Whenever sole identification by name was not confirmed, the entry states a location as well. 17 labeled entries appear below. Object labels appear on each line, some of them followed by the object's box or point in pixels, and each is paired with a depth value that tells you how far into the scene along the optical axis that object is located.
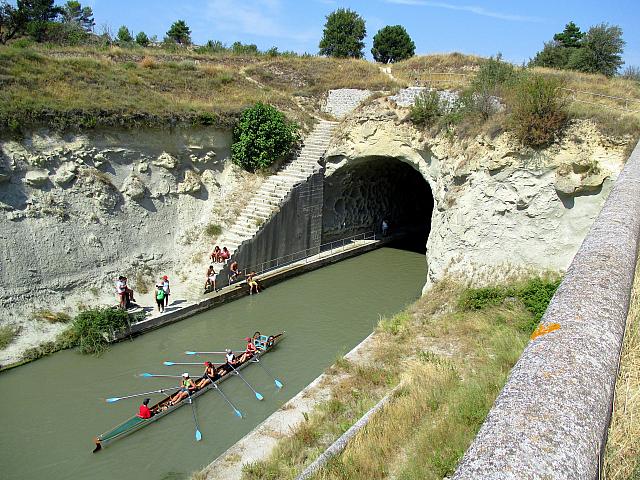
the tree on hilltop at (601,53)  30.31
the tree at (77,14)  52.19
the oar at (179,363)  12.51
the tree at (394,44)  51.16
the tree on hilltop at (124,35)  46.54
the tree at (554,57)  34.01
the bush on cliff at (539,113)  14.27
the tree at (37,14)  39.19
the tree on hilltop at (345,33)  49.69
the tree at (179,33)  53.00
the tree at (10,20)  39.12
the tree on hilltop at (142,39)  44.68
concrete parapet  2.18
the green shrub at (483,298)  13.99
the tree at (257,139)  20.16
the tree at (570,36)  45.00
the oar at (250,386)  11.34
